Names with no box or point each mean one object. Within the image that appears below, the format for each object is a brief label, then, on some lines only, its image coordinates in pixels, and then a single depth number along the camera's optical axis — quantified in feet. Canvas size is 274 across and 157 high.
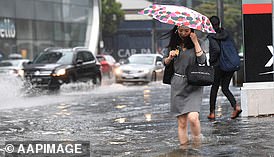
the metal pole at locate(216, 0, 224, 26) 95.43
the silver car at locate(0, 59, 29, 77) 84.02
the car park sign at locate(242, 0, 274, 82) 36.35
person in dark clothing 35.14
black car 70.74
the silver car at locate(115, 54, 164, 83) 89.81
